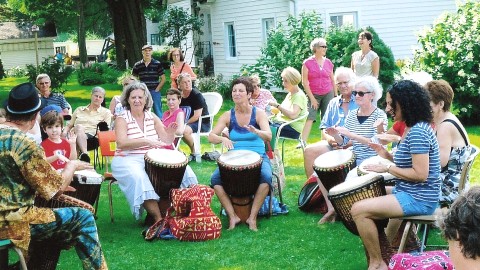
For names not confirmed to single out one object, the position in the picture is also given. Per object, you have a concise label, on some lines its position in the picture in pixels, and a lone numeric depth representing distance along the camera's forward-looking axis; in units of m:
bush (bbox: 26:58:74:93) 19.98
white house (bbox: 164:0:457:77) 17.53
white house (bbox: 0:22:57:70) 56.72
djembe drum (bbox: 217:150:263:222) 6.86
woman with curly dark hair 4.91
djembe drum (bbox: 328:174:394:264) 5.18
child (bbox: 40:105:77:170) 7.16
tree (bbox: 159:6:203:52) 25.78
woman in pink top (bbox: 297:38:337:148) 11.37
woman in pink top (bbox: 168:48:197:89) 12.68
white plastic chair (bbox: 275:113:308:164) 8.73
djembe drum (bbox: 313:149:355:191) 6.46
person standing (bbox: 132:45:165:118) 12.78
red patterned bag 6.57
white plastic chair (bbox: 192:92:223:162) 10.55
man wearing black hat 4.41
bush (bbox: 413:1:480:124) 12.21
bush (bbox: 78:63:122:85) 30.80
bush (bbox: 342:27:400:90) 14.41
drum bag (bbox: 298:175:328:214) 7.31
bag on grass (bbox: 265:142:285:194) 7.48
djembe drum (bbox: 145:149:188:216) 6.75
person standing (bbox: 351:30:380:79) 11.39
